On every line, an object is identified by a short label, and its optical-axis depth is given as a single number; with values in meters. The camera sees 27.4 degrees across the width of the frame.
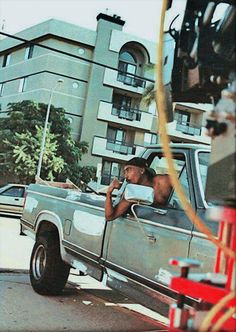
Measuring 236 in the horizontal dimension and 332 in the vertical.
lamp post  27.67
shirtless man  4.28
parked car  19.05
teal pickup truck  3.72
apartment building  31.94
